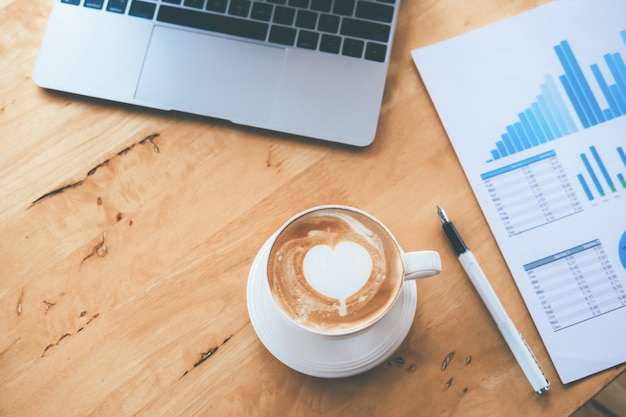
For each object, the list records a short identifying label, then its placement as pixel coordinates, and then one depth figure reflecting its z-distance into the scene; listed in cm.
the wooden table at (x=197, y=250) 65
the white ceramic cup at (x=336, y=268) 55
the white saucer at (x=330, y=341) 61
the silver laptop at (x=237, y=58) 69
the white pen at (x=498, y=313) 63
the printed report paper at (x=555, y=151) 65
